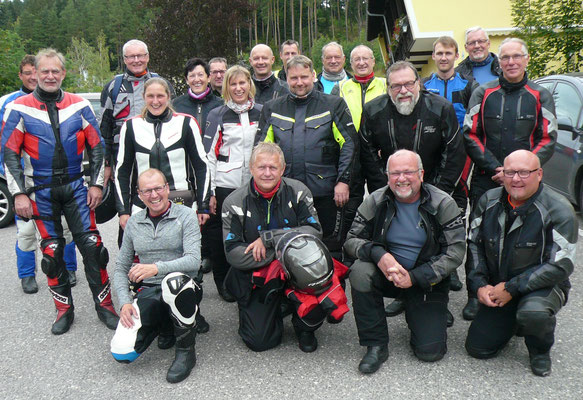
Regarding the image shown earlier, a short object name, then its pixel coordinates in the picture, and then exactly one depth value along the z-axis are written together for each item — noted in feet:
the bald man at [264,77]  17.06
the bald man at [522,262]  10.28
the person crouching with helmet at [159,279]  11.02
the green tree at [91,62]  97.86
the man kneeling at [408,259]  11.00
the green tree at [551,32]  29.25
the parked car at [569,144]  19.40
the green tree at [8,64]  38.19
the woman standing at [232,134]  14.52
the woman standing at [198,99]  16.78
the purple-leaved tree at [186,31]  56.24
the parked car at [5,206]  23.70
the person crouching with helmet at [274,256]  11.25
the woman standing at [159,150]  13.16
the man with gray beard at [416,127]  13.05
